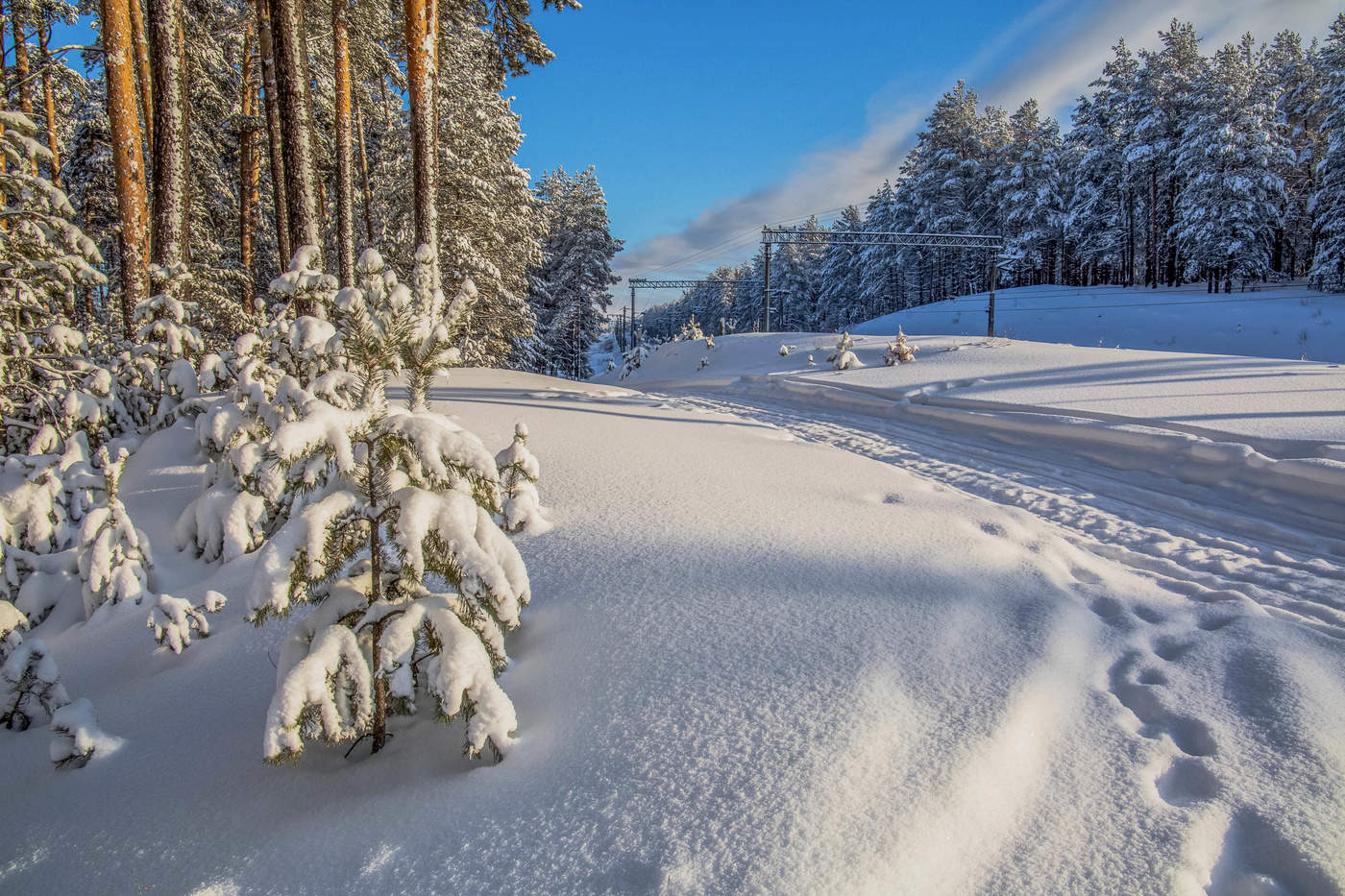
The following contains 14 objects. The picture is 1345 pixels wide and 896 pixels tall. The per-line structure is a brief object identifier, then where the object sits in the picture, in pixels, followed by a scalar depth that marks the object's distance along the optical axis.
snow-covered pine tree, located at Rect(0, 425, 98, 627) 3.40
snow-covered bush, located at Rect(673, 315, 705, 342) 27.27
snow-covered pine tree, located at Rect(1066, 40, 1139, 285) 36.31
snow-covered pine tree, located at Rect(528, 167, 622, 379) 35.34
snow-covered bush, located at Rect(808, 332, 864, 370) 16.19
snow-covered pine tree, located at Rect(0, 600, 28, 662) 2.68
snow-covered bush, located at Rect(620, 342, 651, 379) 27.94
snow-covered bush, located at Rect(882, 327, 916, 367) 15.52
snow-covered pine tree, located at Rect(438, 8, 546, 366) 17.64
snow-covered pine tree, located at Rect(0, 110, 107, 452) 5.20
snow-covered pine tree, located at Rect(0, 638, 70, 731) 2.49
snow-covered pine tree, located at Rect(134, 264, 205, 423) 6.10
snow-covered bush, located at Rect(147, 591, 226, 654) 2.75
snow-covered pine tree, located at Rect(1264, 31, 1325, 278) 32.09
